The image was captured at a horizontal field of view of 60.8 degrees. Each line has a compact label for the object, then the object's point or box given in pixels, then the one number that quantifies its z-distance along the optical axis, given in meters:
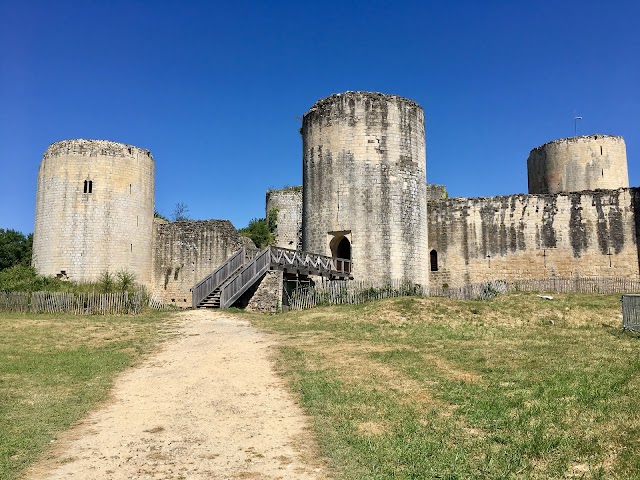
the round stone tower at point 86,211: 27.14
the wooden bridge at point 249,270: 21.98
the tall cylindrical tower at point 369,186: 25.08
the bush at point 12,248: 43.94
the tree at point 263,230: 37.84
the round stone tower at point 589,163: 32.25
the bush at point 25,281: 23.50
